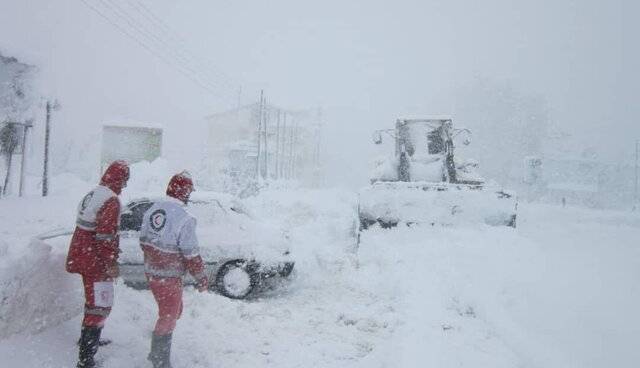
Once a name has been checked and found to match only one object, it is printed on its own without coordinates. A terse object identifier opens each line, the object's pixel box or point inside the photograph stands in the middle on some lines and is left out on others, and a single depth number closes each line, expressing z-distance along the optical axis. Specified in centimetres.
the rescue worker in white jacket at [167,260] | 447
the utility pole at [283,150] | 4191
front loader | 1021
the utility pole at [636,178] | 4552
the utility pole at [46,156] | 1892
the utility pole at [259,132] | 2772
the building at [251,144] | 4369
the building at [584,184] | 5222
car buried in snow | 727
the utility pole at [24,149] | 1925
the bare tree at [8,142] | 1931
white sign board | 3044
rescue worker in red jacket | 416
